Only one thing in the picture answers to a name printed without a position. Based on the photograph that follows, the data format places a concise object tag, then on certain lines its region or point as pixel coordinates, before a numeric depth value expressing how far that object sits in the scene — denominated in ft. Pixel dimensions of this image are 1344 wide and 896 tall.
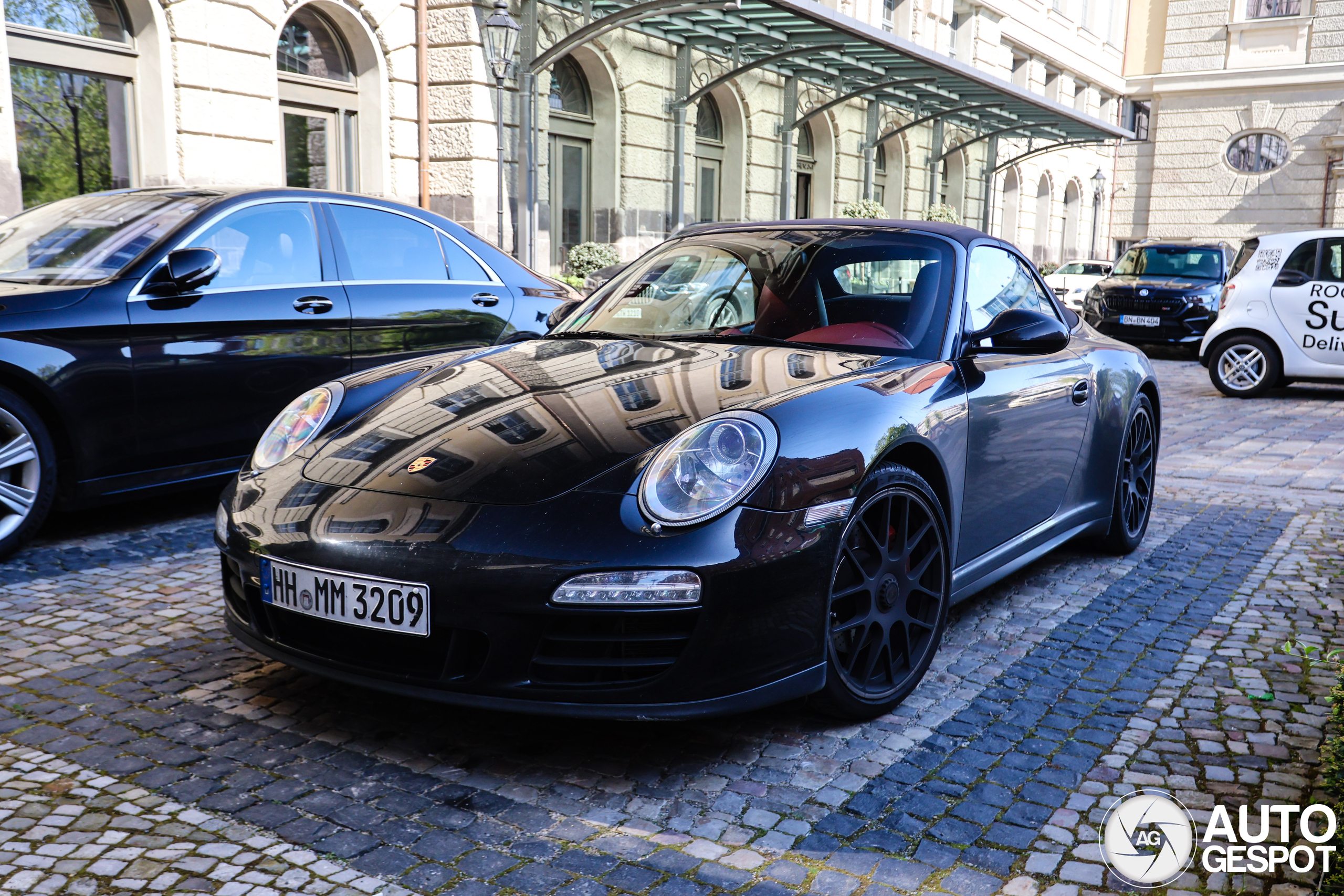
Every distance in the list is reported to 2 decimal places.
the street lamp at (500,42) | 42.01
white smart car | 36.94
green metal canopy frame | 48.98
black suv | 54.13
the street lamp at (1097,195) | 135.13
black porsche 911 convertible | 8.57
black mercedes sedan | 14.88
